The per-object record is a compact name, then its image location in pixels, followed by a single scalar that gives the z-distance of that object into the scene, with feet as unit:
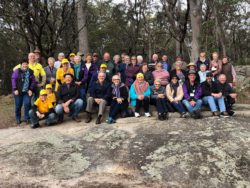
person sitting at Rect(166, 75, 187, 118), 20.25
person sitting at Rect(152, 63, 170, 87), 22.38
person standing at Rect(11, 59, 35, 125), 21.02
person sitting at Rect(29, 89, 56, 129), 20.00
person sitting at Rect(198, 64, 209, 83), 21.80
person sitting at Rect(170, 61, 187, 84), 22.05
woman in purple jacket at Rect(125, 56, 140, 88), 23.28
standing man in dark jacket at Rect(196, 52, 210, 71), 23.18
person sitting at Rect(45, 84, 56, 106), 20.51
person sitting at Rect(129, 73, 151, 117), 20.77
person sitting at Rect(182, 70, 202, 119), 20.27
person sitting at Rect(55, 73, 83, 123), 20.91
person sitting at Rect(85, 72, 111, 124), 20.80
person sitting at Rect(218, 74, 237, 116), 20.63
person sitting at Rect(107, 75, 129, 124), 20.45
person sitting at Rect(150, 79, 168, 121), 19.73
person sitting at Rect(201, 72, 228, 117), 19.93
